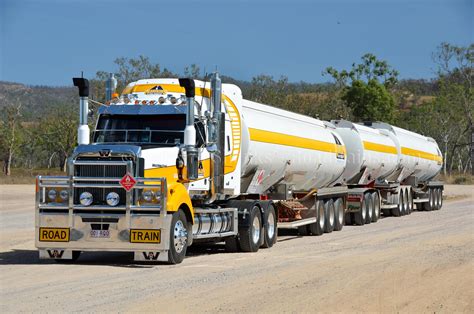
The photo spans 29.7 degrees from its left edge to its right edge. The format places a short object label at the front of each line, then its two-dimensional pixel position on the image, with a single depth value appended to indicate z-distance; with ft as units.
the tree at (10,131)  306.96
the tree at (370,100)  281.13
